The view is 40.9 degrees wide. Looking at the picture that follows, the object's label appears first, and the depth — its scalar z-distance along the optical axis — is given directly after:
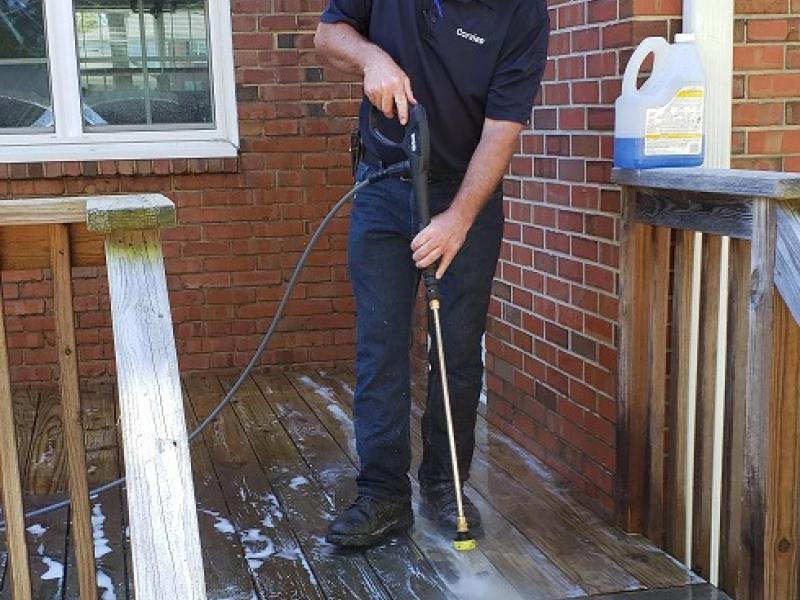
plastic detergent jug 2.78
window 4.79
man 2.81
